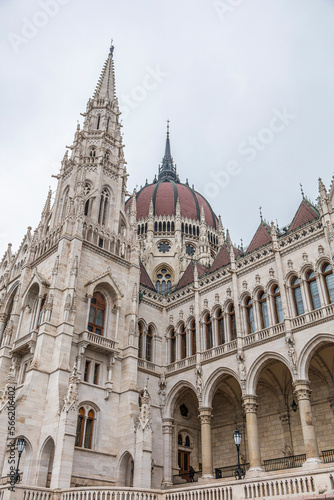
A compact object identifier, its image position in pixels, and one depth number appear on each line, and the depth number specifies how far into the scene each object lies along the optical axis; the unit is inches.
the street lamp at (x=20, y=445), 678.9
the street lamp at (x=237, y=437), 716.0
